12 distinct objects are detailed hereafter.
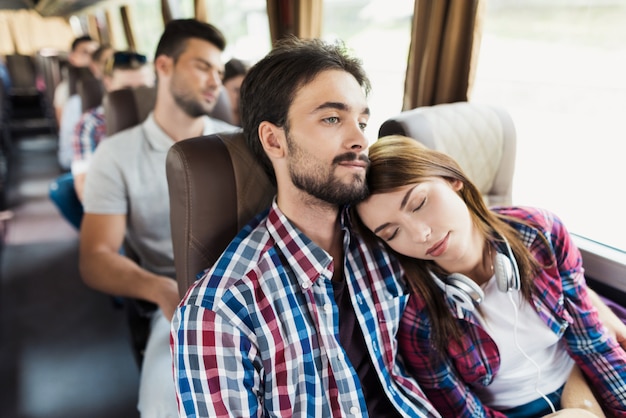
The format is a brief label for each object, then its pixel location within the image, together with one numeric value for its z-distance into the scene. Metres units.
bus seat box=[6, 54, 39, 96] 9.07
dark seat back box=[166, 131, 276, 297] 1.26
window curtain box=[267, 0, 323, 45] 3.03
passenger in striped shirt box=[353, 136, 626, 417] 1.23
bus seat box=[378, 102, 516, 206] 1.56
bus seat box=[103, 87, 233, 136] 2.43
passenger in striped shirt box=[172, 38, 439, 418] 1.04
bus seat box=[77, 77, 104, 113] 3.64
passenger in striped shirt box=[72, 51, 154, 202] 3.04
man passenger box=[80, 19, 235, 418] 1.59
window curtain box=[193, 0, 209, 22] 4.47
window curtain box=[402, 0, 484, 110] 1.98
